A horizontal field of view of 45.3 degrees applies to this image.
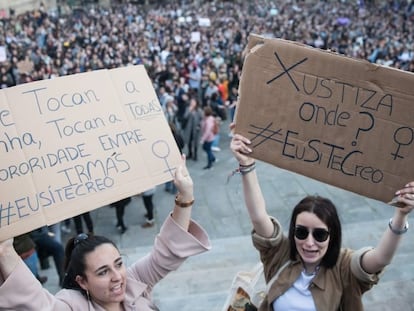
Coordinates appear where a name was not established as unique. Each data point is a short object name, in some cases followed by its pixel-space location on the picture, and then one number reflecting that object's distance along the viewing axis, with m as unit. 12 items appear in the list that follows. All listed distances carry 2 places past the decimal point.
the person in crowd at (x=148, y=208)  7.03
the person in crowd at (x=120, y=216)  6.86
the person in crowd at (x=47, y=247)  5.30
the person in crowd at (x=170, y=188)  8.49
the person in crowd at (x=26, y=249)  4.50
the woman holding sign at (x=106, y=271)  1.97
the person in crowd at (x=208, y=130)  9.38
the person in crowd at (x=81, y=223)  6.55
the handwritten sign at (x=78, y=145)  2.28
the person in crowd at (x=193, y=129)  9.50
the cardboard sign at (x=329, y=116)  2.27
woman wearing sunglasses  2.29
